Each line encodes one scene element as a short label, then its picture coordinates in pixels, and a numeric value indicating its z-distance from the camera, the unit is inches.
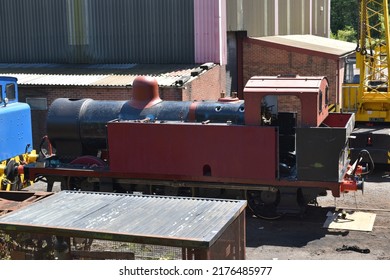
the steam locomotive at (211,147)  505.4
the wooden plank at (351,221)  517.0
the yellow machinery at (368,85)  762.2
